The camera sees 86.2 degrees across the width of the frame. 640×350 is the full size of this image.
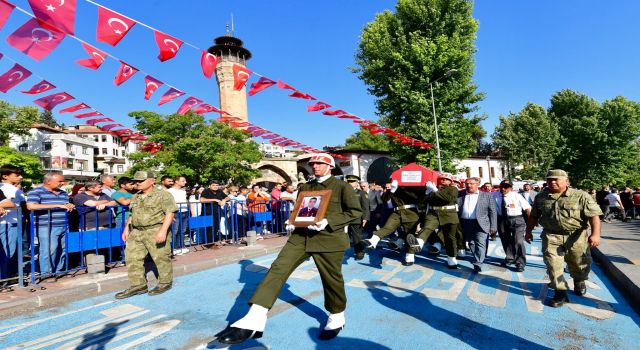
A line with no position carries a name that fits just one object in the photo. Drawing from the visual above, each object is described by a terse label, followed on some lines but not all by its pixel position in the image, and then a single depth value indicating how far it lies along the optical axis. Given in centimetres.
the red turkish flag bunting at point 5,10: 504
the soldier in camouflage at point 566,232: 425
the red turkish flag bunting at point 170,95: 919
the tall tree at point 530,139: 3309
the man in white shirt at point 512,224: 641
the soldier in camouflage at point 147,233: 485
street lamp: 1898
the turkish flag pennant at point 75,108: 986
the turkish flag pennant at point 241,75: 898
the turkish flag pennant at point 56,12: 508
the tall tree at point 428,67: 2042
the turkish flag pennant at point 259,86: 967
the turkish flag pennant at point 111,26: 566
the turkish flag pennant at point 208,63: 761
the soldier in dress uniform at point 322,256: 311
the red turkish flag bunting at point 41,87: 840
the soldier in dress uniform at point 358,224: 734
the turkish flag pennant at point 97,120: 1142
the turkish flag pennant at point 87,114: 1074
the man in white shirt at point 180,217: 768
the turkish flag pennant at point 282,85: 950
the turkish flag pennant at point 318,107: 1195
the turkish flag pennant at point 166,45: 648
